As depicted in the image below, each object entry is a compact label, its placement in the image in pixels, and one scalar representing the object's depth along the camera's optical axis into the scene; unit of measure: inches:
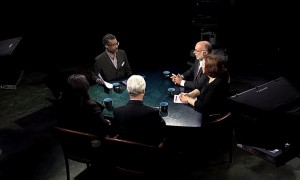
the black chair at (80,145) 126.3
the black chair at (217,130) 141.7
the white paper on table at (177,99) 153.8
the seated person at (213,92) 145.6
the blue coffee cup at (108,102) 149.0
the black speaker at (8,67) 155.0
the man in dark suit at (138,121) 123.9
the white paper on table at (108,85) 171.5
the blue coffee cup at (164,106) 142.4
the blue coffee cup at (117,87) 167.5
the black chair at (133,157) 116.8
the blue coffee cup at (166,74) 182.8
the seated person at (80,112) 135.0
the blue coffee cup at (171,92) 159.2
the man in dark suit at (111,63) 193.0
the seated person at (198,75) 166.9
